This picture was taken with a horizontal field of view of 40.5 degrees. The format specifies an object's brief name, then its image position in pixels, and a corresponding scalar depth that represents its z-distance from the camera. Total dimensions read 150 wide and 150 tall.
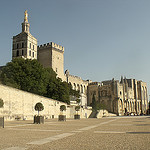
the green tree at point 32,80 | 35.03
